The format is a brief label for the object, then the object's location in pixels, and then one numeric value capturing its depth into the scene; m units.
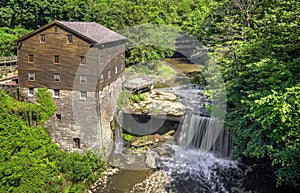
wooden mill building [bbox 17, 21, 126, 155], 22.77
